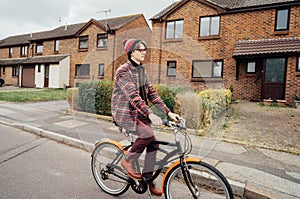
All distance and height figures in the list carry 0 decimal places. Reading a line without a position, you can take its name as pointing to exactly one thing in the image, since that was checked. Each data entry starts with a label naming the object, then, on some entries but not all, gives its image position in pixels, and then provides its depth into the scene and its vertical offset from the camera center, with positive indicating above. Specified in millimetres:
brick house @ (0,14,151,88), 21553 +3806
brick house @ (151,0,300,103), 12062 +2792
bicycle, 2340 -993
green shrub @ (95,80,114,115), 7926 -333
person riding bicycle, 2436 -206
